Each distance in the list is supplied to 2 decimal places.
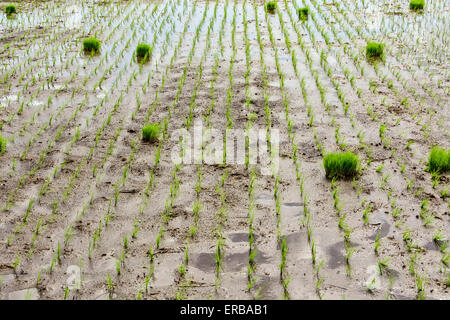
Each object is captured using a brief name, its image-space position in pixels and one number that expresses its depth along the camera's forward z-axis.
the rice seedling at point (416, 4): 7.68
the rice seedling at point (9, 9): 7.73
